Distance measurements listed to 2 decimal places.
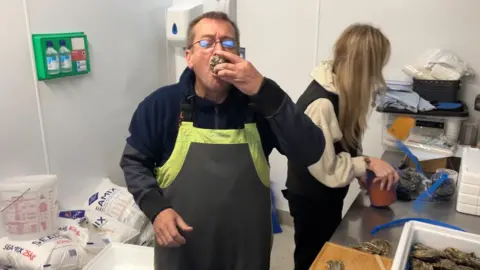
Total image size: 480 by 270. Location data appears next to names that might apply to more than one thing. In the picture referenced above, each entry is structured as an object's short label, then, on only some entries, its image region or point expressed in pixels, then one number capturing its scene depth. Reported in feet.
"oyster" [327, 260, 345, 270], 3.81
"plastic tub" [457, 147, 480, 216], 4.93
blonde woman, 4.79
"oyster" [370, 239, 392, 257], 4.11
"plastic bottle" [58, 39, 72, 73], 6.75
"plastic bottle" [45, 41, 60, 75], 6.53
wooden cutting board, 3.87
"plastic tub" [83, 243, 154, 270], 6.61
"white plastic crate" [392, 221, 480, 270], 3.60
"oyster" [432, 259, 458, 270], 3.48
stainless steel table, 4.51
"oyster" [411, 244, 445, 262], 3.53
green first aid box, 6.46
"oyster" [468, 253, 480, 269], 3.46
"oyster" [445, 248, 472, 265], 3.51
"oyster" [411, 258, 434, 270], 3.42
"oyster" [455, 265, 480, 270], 3.42
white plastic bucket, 6.14
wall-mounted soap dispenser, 8.80
